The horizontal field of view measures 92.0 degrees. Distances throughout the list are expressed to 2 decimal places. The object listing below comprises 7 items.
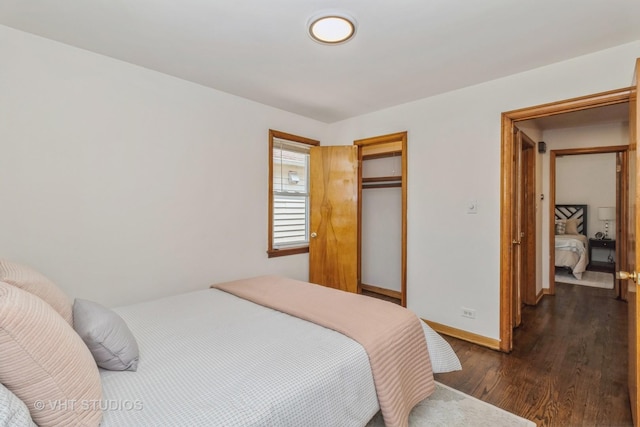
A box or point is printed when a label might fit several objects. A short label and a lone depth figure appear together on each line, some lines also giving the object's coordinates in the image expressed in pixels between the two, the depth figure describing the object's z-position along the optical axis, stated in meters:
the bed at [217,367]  0.94
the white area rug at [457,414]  1.82
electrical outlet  2.96
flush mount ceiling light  1.84
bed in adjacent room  5.38
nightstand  5.96
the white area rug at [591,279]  5.00
